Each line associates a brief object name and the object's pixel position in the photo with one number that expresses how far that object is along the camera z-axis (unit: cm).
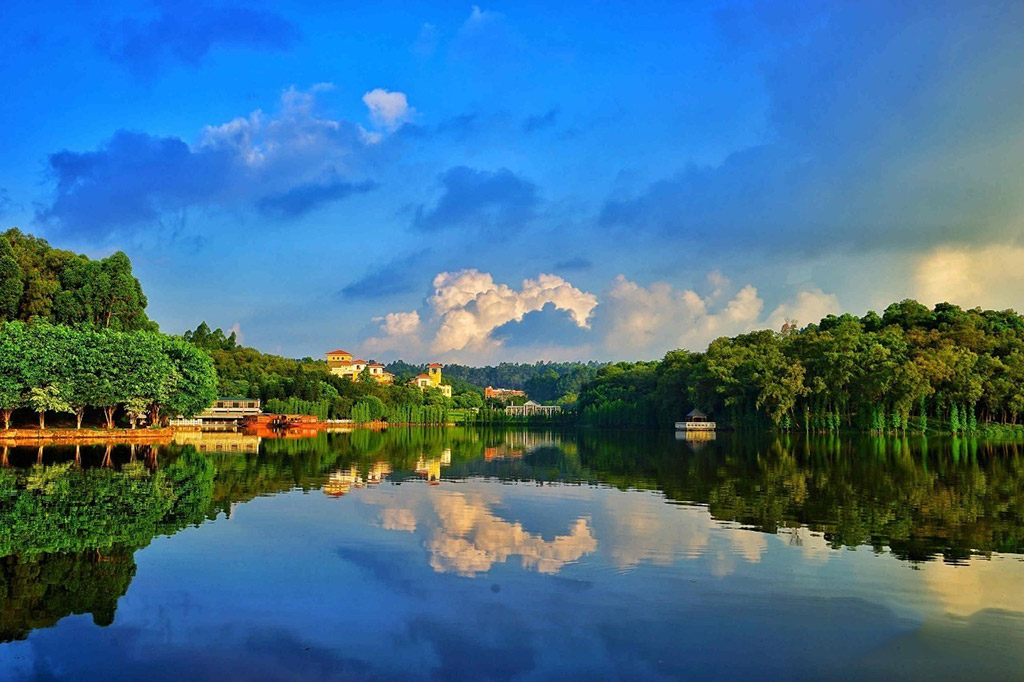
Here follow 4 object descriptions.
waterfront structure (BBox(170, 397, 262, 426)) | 8635
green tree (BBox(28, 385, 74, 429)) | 4428
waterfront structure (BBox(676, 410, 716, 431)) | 8238
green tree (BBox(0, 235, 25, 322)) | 5334
